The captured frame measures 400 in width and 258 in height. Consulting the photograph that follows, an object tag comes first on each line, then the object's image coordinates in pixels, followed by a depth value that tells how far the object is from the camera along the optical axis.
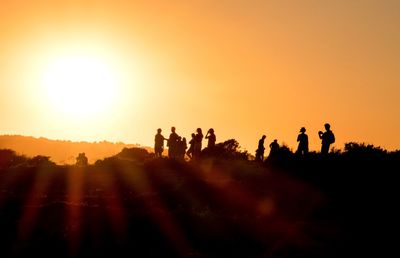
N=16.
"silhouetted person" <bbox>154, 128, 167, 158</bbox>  41.28
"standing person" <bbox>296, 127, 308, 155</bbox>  36.31
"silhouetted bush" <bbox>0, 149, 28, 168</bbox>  52.27
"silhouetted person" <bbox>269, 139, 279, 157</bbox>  39.97
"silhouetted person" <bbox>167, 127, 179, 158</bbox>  41.59
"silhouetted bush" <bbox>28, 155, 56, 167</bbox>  45.68
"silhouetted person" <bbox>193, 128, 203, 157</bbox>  40.69
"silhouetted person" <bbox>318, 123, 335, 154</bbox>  33.97
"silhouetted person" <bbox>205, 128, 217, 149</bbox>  40.97
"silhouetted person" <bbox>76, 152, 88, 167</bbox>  48.47
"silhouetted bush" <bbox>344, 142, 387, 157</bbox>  34.91
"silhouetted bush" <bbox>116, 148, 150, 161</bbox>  52.56
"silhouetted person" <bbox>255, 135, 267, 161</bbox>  41.38
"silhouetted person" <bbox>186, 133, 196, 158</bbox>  42.23
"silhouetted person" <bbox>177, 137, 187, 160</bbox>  43.22
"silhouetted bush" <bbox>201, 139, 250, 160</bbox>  44.81
